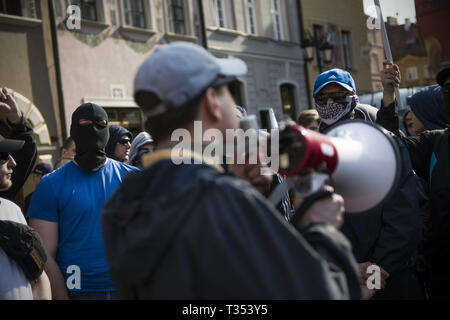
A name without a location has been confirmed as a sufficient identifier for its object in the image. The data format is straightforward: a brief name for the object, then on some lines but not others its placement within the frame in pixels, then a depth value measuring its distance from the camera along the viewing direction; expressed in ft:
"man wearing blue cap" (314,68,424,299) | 9.30
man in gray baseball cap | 4.34
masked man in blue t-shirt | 10.16
